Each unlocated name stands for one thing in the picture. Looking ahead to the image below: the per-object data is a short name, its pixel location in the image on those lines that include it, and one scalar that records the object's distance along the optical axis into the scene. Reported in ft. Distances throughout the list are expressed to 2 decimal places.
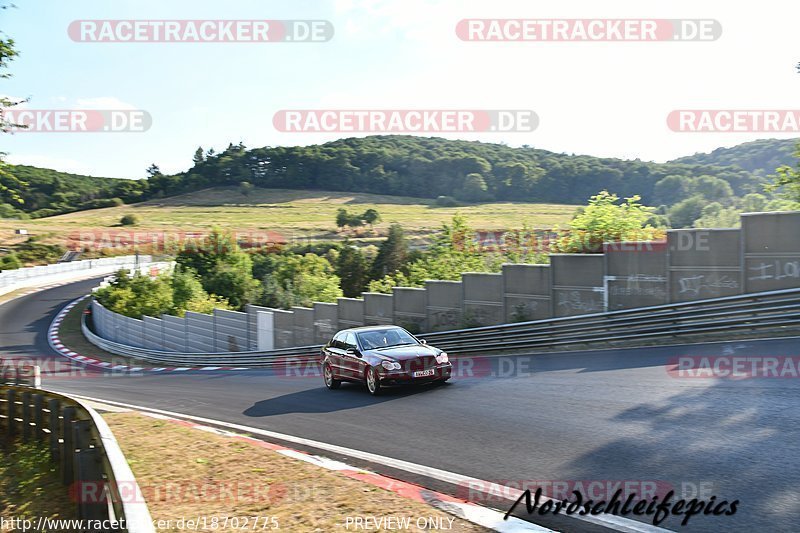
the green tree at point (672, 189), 206.69
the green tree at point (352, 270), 191.83
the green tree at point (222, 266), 173.06
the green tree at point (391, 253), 188.24
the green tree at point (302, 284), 132.29
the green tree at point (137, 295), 156.46
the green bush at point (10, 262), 231.91
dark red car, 46.44
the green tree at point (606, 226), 61.26
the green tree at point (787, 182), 63.05
